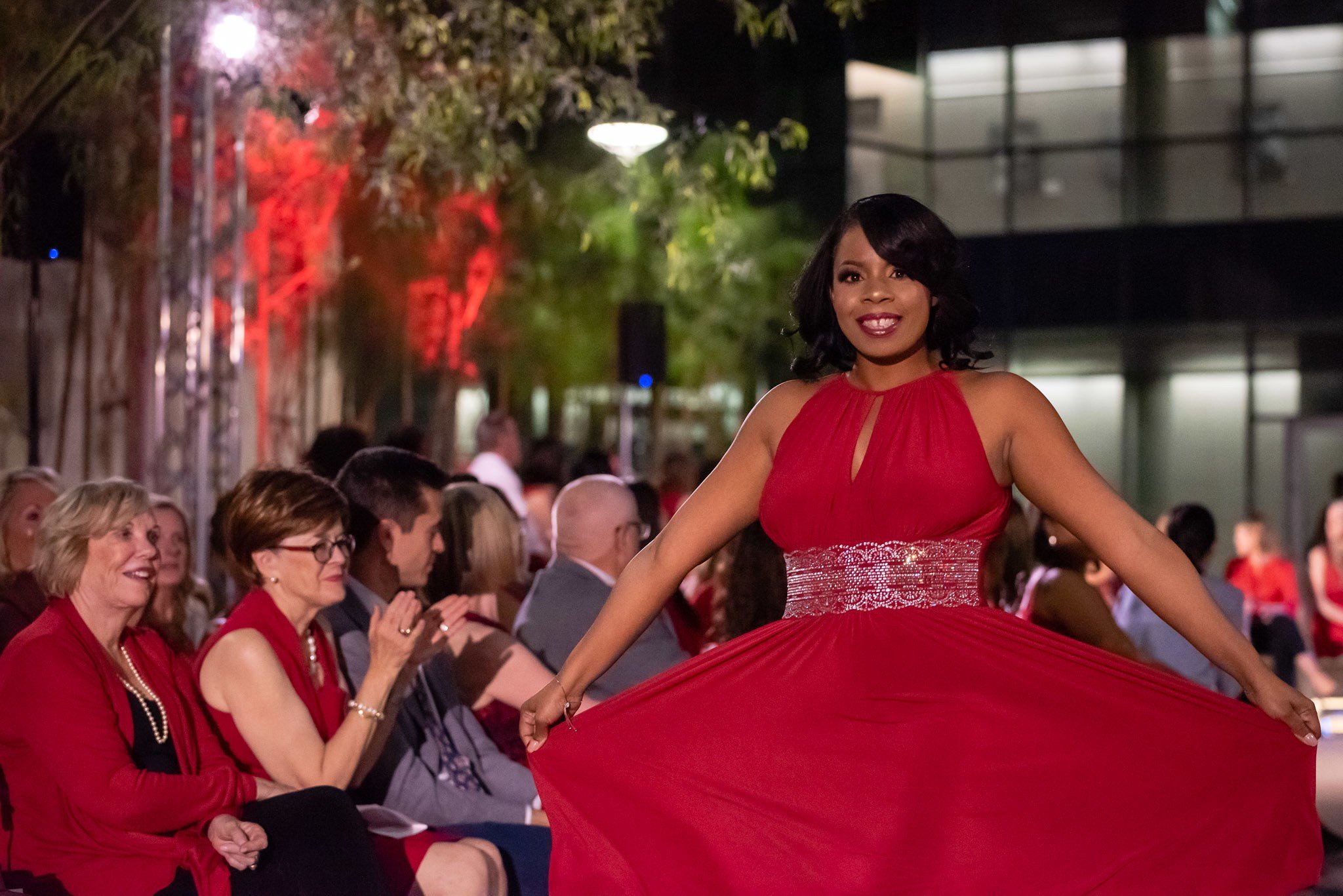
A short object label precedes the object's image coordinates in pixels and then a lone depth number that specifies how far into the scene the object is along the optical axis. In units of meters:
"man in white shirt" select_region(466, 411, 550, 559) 8.91
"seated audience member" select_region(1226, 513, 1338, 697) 8.82
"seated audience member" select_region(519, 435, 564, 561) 8.65
